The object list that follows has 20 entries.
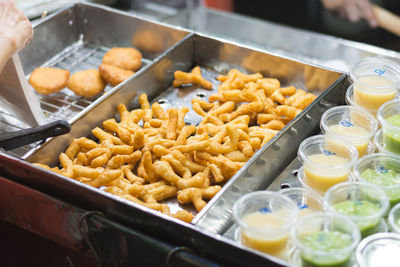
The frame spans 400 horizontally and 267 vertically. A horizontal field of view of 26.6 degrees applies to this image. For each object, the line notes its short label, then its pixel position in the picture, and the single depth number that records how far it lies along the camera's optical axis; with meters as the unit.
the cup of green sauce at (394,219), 0.92
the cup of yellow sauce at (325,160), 0.98
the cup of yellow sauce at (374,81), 1.08
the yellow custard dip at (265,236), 0.91
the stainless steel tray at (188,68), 1.20
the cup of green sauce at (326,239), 0.88
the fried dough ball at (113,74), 1.31
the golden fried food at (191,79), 1.30
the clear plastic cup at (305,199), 0.97
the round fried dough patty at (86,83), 1.30
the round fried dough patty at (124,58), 1.36
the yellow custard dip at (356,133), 1.03
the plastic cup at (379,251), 0.90
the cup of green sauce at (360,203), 0.92
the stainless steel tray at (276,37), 1.41
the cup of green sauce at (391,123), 1.02
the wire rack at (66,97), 1.24
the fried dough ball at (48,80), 1.29
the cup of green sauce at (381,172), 0.96
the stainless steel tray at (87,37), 1.40
